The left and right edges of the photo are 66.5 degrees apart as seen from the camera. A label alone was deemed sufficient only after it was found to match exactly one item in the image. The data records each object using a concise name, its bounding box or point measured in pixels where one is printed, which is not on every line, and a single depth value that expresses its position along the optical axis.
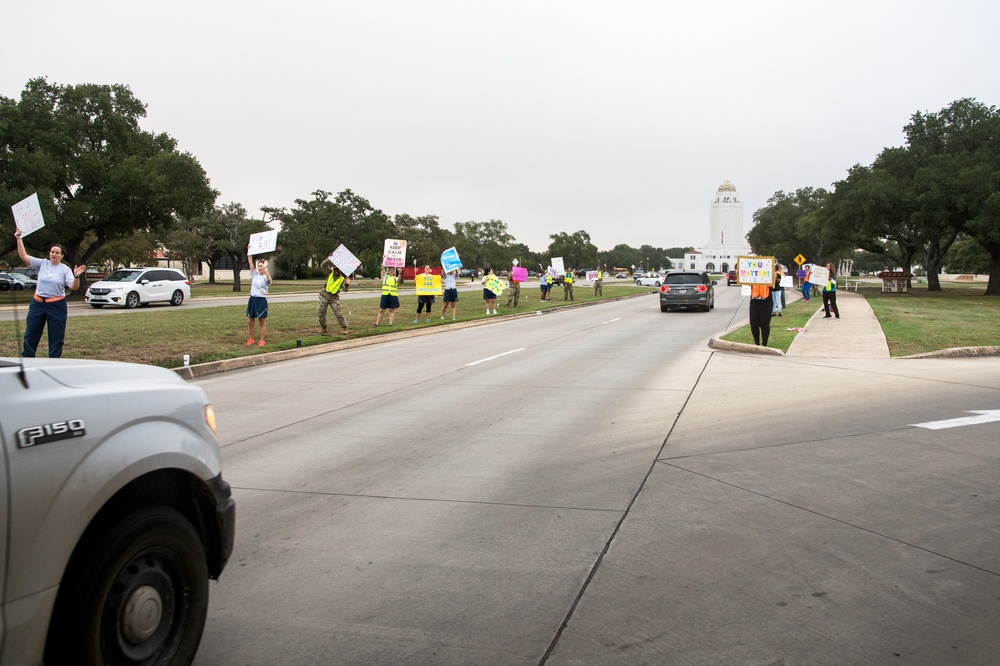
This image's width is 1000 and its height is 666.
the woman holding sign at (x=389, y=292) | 20.95
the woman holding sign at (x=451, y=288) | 23.95
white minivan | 29.02
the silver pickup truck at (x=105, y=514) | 2.43
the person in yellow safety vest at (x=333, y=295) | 17.61
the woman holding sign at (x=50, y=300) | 11.31
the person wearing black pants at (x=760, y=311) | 16.08
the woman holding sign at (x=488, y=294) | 28.17
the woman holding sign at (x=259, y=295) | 15.77
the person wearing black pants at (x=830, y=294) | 24.31
